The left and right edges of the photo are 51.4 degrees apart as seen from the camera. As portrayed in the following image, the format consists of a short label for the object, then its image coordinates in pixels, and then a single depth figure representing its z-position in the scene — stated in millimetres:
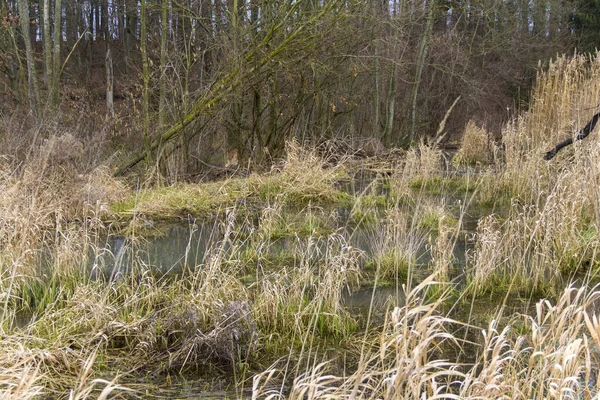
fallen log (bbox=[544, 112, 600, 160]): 6559
